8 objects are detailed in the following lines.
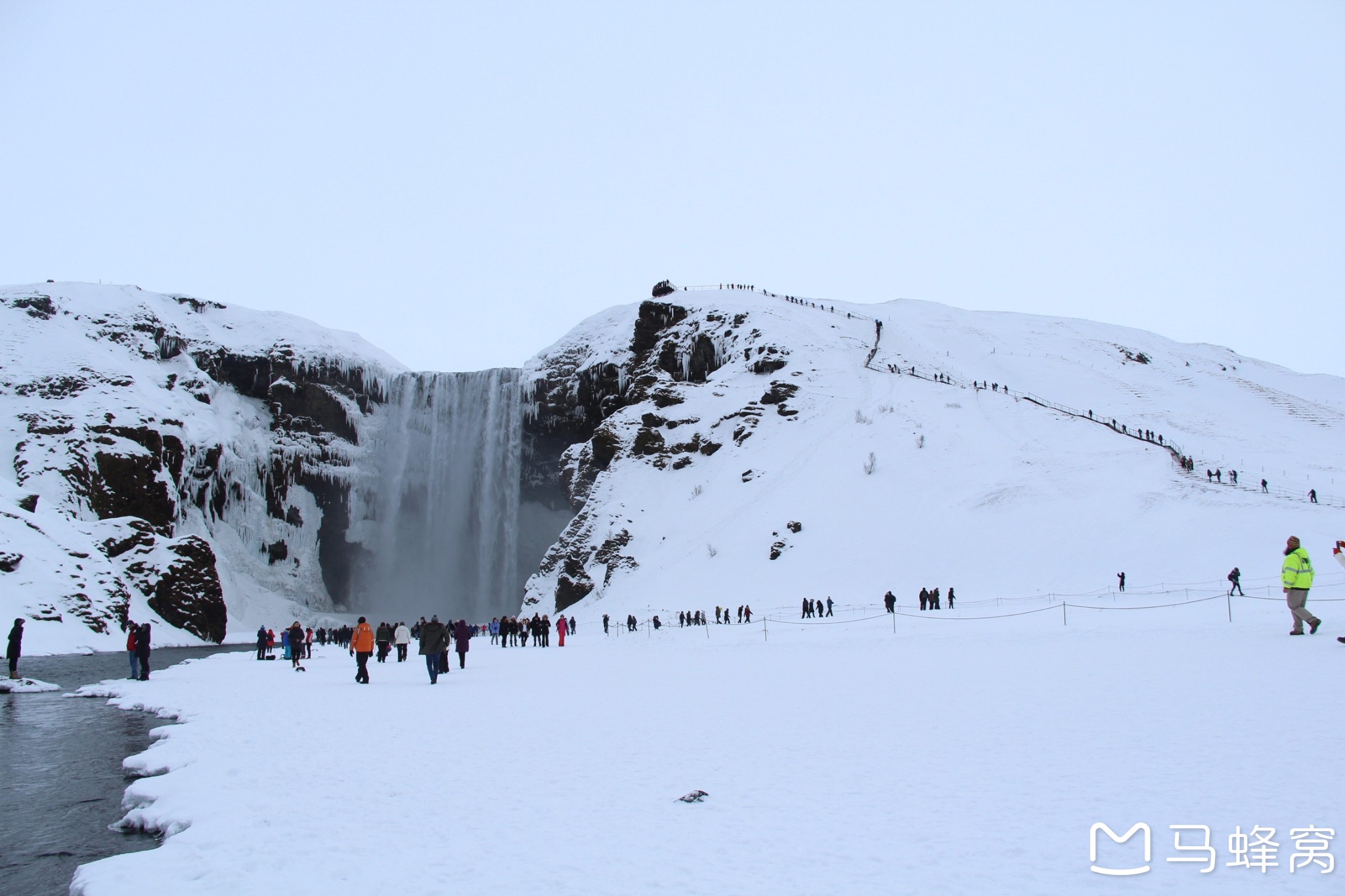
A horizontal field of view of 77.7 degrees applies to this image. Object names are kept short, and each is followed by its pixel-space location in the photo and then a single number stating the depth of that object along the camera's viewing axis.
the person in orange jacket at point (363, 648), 18.02
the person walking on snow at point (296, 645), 24.14
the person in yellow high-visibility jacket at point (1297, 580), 13.85
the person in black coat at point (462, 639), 20.45
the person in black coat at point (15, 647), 21.23
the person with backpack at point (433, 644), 17.78
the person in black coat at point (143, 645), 19.33
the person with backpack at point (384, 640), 25.41
